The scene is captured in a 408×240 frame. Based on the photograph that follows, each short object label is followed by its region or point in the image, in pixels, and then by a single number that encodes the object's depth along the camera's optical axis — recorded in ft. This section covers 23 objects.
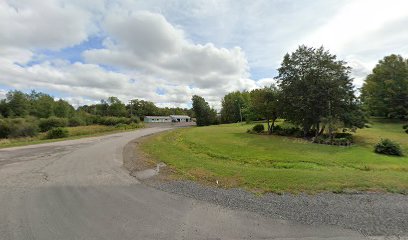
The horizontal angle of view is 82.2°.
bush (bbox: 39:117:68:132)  156.56
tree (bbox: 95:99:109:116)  345.45
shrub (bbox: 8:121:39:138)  121.80
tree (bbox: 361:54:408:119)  144.66
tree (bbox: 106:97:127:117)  325.01
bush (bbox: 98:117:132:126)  191.85
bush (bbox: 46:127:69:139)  96.02
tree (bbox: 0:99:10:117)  223.10
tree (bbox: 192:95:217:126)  222.69
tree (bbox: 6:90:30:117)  226.79
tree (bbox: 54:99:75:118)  258.78
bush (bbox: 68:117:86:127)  192.30
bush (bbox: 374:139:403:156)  52.08
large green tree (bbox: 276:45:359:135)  74.08
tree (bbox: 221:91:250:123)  243.19
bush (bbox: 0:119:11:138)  127.24
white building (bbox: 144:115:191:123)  348.38
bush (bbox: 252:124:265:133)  99.71
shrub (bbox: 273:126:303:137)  86.79
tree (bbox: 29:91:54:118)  240.53
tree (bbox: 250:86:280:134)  90.38
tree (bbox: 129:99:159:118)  382.16
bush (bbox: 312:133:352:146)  65.87
